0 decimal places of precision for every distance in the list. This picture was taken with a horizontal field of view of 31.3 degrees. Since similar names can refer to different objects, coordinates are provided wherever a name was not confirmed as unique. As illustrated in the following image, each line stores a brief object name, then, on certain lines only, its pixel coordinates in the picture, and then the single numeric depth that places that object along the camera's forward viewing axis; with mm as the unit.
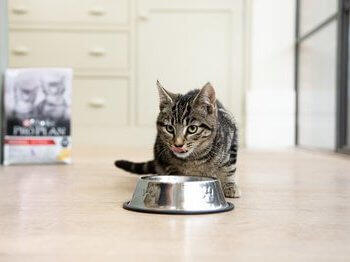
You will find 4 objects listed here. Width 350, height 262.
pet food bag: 2246
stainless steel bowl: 1110
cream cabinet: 3791
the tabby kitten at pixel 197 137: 1380
